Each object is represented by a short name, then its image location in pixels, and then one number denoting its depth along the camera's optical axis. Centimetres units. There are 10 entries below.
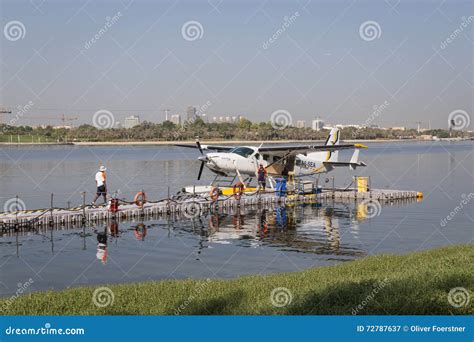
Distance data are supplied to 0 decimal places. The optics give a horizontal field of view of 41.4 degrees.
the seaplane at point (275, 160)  3198
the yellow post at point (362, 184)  3534
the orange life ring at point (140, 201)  2614
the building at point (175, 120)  17480
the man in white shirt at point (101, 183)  2525
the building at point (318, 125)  15252
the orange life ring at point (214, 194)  2892
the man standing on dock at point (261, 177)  3284
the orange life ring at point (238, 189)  3091
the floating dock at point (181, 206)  2272
